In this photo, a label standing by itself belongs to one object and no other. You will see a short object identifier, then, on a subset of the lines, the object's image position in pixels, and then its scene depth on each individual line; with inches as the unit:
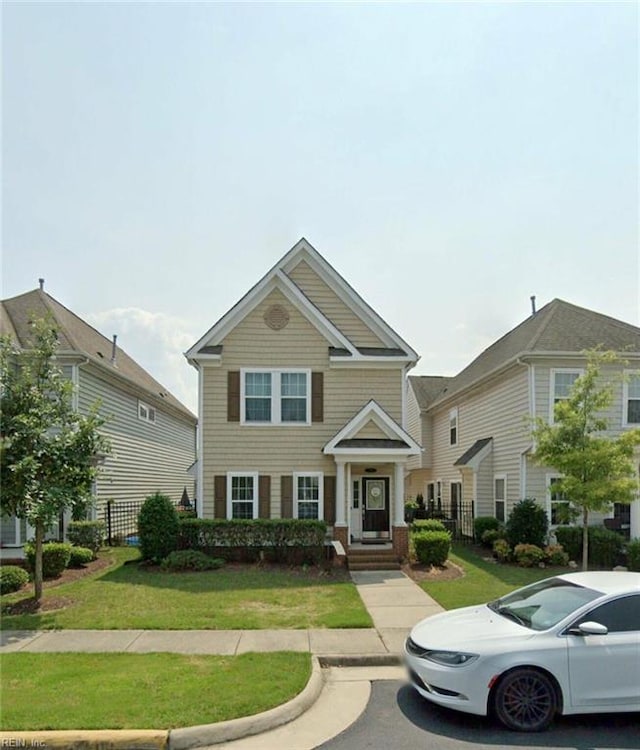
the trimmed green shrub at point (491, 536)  748.0
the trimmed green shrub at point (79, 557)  610.2
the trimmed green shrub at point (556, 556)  641.6
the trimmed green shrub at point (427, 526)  697.0
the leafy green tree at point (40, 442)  431.2
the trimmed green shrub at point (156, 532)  612.1
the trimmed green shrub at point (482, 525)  803.4
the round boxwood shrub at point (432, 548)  614.9
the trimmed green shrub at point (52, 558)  548.4
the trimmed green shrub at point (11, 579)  492.1
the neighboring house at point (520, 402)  738.2
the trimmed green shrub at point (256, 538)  626.5
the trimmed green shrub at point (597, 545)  641.6
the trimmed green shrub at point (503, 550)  664.4
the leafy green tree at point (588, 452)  516.1
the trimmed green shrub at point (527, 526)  688.4
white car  239.8
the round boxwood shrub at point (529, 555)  633.6
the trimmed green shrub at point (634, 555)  602.5
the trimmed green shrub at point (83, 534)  690.8
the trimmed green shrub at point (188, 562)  590.6
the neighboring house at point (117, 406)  729.0
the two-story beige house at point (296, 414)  690.8
